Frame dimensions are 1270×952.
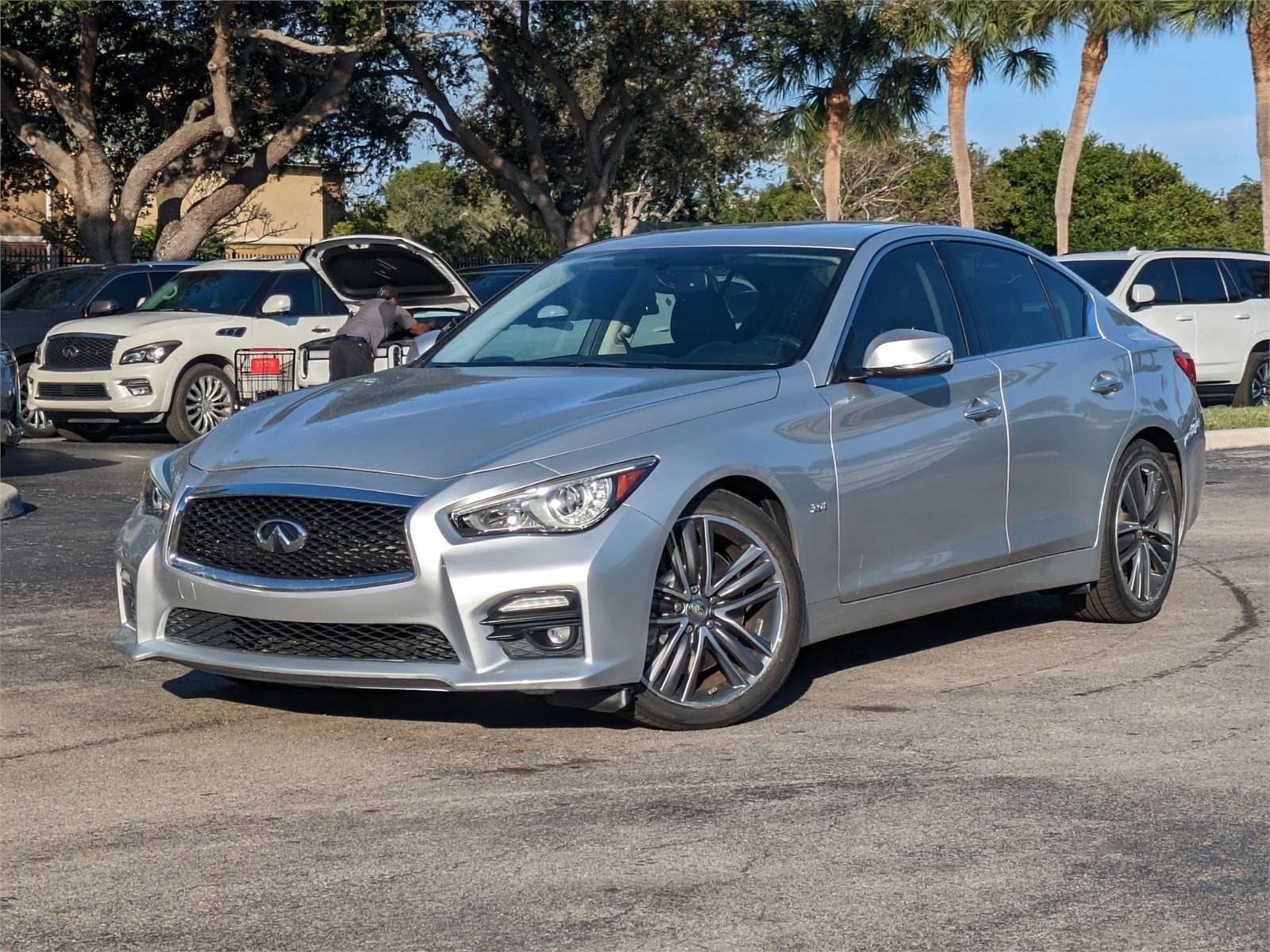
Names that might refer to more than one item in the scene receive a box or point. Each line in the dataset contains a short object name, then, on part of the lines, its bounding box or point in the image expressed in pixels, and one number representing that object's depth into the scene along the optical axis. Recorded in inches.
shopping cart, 710.5
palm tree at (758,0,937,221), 1467.8
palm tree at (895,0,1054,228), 1465.3
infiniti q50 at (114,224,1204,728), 222.8
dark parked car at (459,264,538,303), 805.9
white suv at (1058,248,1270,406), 818.2
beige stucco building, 1684.3
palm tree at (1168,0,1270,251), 1375.5
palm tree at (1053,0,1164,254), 1439.5
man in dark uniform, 573.0
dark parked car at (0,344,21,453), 542.0
